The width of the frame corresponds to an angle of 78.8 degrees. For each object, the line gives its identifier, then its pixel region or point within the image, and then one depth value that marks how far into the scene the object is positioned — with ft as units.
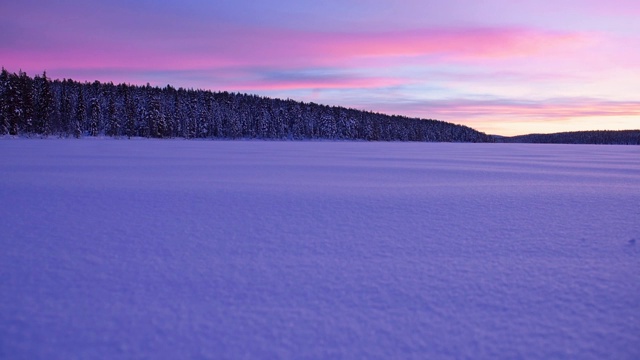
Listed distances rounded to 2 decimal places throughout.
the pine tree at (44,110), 174.62
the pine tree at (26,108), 168.14
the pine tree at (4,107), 156.56
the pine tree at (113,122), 221.25
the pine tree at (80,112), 215.51
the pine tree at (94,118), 216.15
